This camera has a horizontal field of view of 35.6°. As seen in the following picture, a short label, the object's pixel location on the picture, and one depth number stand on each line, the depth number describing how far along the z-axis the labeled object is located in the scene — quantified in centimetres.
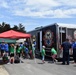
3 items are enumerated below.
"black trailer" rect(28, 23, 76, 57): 856
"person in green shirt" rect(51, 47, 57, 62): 829
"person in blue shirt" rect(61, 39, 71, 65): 784
